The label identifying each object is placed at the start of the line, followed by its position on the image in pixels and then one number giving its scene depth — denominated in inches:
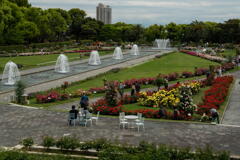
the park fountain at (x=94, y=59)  1643.5
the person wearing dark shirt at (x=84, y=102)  676.7
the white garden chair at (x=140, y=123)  541.3
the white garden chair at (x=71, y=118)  573.4
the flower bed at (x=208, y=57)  1722.4
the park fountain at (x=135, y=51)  2201.5
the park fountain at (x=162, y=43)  3029.0
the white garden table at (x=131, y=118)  569.3
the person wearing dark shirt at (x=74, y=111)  573.3
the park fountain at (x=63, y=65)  1365.7
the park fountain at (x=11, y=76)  1114.4
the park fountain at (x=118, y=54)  1930.6
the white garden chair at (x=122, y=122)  553.6
